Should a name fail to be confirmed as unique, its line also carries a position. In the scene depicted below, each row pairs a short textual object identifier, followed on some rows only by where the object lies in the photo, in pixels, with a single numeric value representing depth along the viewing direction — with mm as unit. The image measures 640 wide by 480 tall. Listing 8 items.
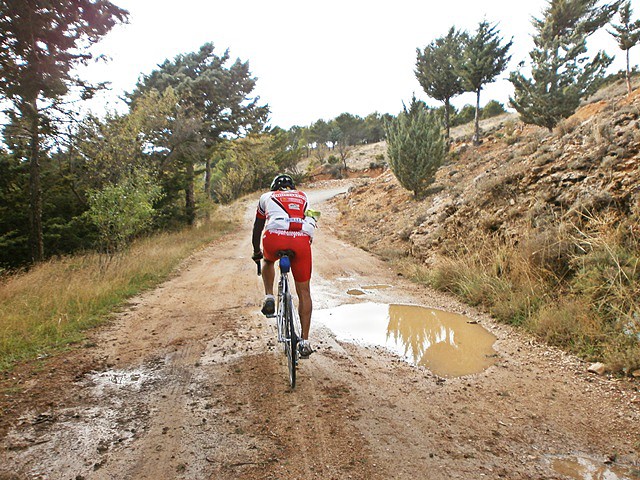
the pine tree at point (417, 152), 17844
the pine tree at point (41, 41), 6656
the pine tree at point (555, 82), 19188
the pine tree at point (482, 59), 24484
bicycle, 3686
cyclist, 3855
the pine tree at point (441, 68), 29062
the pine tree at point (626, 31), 22547
